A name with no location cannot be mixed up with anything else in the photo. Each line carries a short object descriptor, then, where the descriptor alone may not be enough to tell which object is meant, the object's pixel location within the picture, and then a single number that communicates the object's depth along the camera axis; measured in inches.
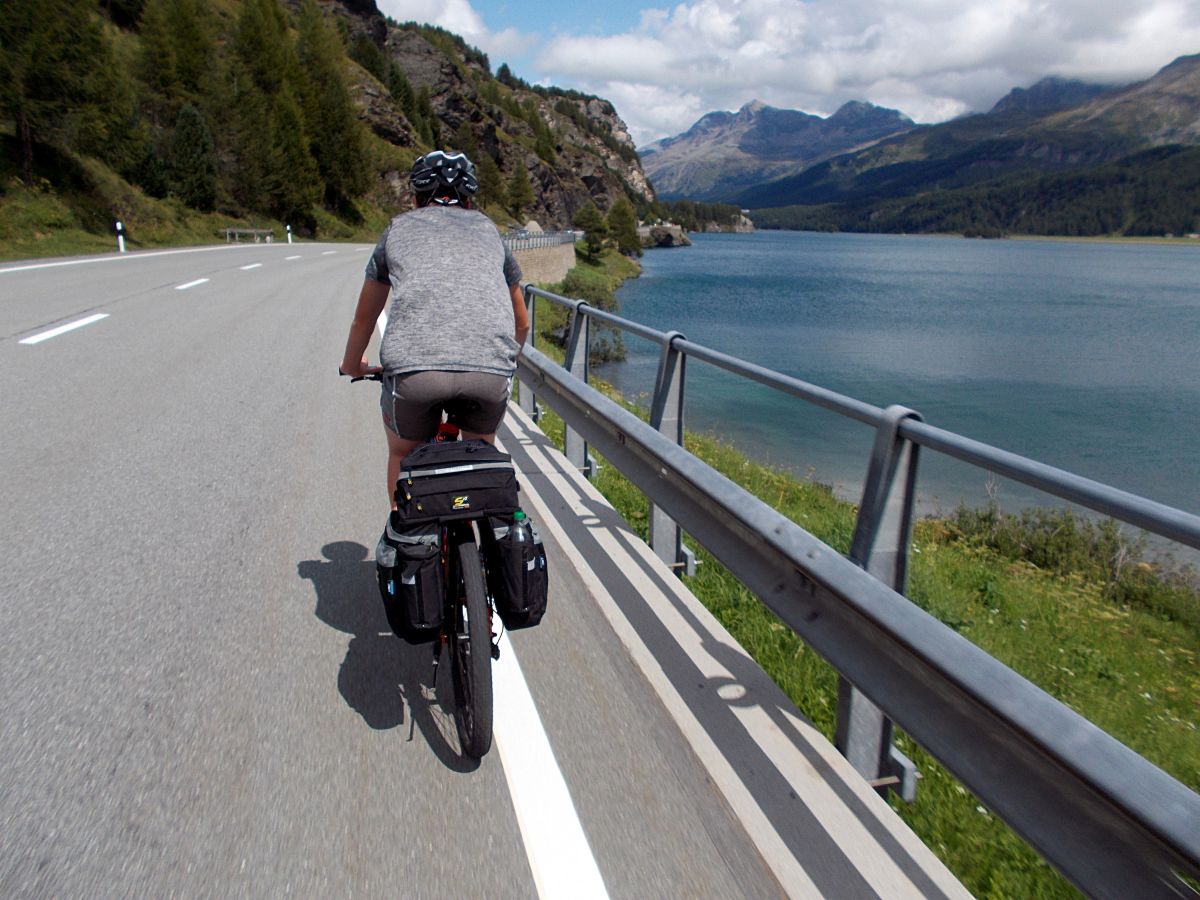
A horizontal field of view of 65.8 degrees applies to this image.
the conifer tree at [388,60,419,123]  4183.1
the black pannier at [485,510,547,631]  118.9
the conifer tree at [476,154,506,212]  3892.7
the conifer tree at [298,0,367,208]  2699.3
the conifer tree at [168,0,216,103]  2255.2
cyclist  125.1
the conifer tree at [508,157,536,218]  4525.1
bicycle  109.8
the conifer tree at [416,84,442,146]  4200.3
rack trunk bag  113.4
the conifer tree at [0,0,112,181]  1251.2
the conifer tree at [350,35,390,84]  4298.7
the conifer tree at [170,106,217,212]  1913.1
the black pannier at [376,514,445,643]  113.5
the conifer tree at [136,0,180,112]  2199.8
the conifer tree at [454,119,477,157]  4557.1
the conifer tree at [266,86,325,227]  2266.2
